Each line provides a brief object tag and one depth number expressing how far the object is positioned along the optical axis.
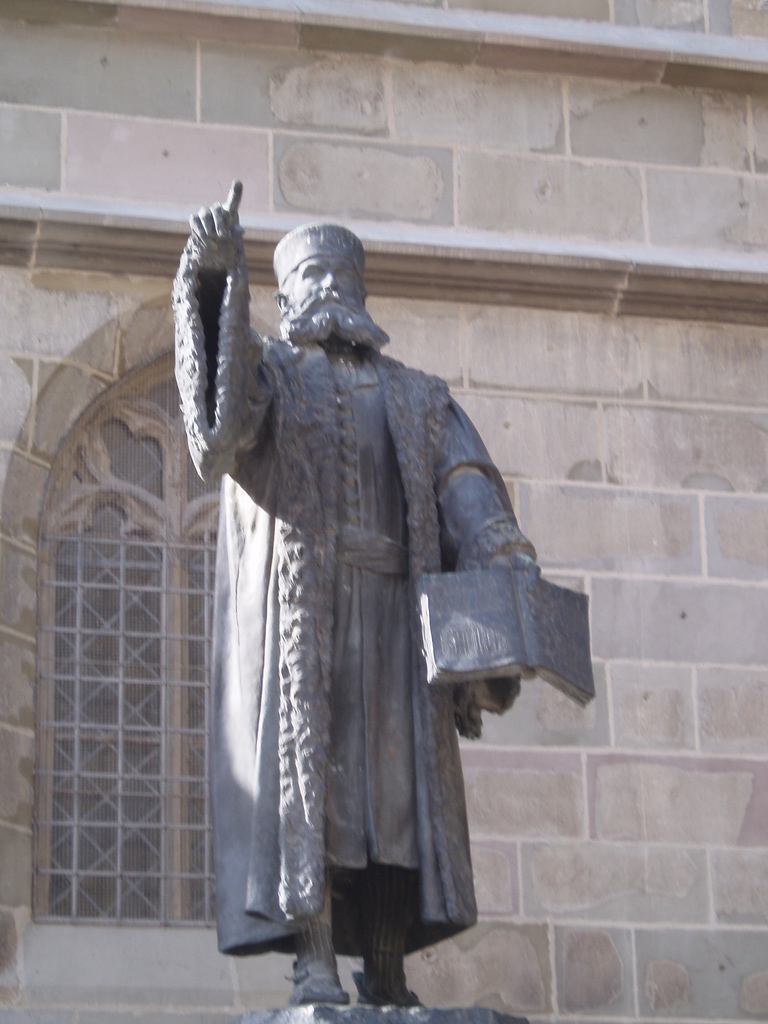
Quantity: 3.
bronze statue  5.18
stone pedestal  4.87
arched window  7.57
